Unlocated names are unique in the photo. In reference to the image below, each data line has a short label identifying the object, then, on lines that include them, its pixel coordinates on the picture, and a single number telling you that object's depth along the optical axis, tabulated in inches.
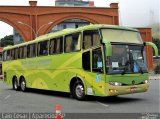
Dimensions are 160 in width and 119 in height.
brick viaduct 2176.4
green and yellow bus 597.9
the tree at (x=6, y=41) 5147.6
